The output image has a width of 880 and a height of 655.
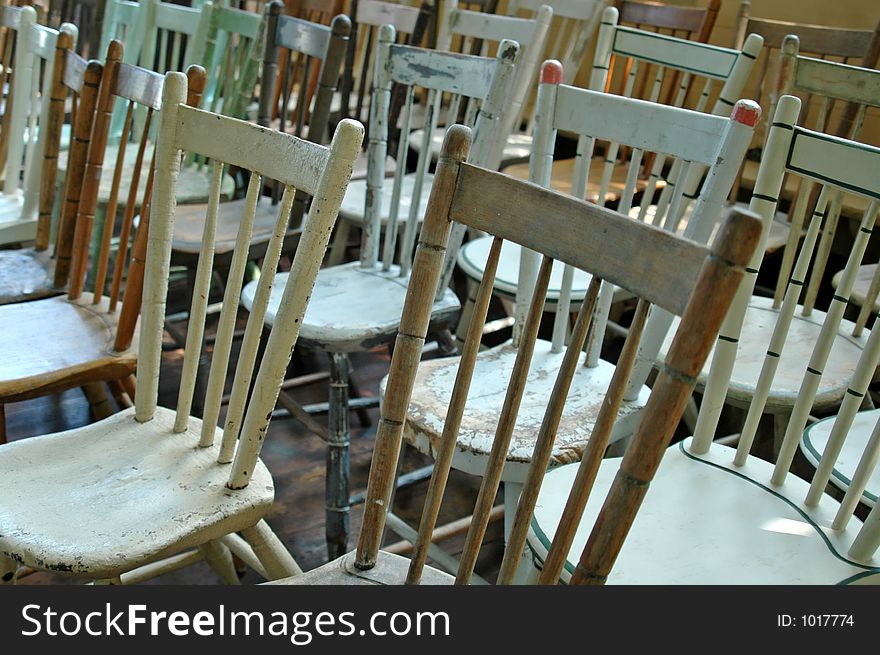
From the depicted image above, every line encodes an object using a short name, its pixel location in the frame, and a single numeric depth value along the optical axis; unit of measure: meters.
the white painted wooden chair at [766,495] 0.94
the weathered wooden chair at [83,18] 2.95
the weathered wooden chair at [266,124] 1.82
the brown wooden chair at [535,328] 0.61
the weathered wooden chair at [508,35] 1.78
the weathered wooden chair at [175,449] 0.94
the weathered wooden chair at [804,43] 2.04
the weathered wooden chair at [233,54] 2.20
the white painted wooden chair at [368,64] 2.26
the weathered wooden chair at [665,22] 2.36
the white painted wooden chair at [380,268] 1.50
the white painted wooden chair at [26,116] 1.83
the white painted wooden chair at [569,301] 1.07
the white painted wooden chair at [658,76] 1.34
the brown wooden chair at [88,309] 1.33
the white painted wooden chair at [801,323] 1.17
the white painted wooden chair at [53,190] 1.50
